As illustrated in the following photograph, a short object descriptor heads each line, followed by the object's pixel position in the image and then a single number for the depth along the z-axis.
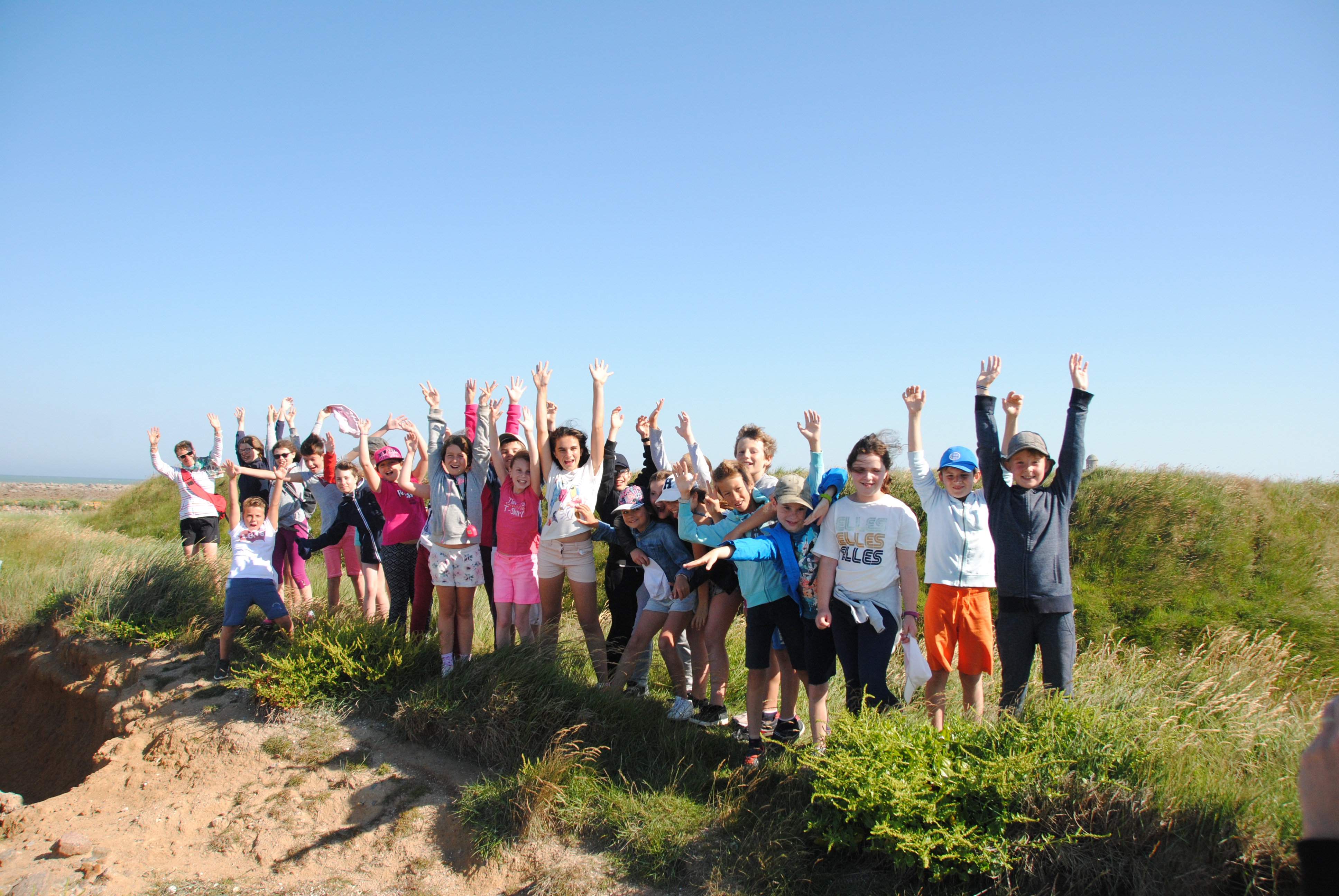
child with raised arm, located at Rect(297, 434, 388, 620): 6.92
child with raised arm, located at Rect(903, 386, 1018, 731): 4.38
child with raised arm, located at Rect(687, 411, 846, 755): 4.52
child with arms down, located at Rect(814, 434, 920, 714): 4.34
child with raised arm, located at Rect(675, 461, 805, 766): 4.70
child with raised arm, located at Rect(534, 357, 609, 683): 5.75
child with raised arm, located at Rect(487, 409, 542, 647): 5.98
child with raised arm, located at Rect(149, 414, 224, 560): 9.20
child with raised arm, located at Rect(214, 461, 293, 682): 6.75
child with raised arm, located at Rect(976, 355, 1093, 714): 4.27
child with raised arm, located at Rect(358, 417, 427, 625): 6.65
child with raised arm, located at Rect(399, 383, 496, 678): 6.03
